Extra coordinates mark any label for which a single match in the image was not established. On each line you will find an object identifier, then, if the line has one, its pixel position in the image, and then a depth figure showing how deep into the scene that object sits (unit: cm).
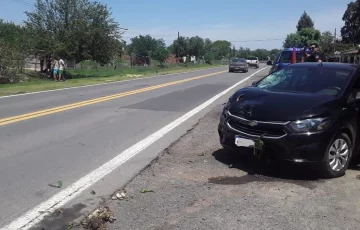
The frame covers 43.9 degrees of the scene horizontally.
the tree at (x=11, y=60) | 2656
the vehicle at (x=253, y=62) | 6600
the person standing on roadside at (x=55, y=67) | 3002
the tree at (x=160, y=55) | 8169
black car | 589
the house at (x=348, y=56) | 4560
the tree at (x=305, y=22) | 12579
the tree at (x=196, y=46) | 10288
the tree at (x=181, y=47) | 10138
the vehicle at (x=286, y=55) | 1867
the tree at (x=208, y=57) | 10800
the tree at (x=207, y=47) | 11222
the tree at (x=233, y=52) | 15891
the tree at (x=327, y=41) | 7816
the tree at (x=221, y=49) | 13612
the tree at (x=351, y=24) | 6071
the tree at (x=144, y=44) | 11344
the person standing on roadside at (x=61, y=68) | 3027
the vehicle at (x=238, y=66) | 4591
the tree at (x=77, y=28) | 3694
